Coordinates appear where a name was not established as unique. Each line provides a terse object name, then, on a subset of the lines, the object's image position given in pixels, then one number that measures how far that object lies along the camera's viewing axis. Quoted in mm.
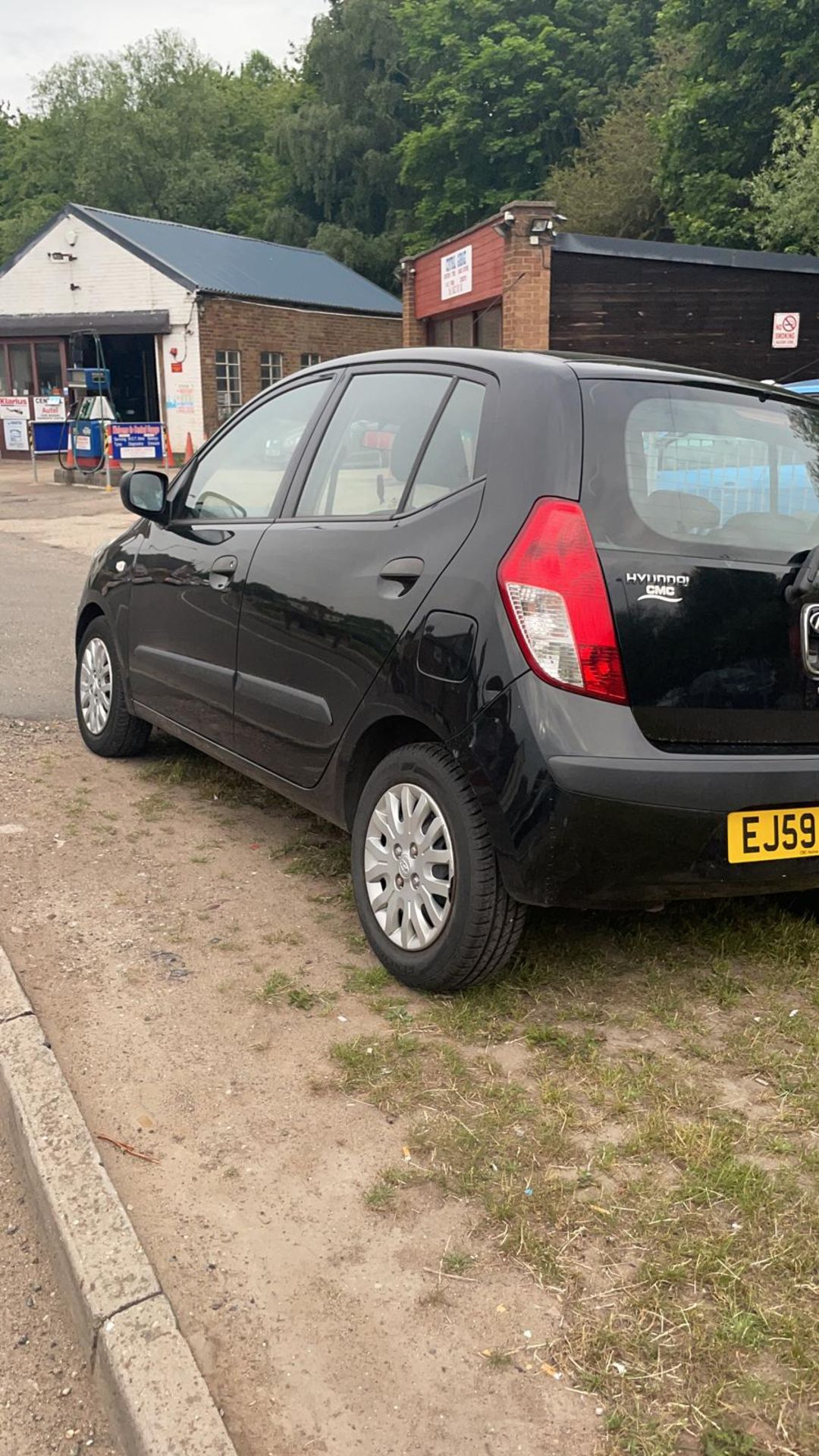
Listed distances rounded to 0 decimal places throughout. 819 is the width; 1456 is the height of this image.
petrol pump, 22578
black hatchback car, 2912
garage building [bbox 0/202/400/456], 28453
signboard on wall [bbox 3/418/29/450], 28688
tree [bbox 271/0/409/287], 46562
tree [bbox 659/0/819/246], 26625
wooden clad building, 17859
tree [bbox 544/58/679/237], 32250
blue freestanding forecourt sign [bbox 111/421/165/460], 22938
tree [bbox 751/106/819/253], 21875
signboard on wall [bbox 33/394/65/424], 26062
